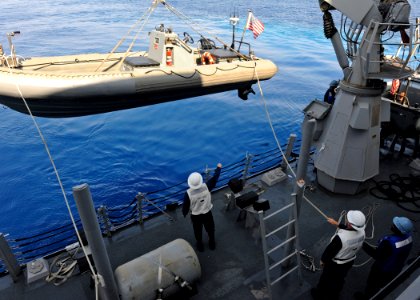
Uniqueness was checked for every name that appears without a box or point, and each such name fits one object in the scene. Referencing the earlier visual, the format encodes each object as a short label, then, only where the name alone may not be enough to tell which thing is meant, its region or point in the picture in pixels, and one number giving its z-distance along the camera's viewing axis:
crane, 5.61
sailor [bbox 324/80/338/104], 8.25
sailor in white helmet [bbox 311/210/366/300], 3.72
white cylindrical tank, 3.98
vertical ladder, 3.78
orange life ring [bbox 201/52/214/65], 9.71
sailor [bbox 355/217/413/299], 3.74
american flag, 10.44
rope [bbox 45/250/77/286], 4.82
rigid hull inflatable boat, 6.75
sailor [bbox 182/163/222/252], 4.77
